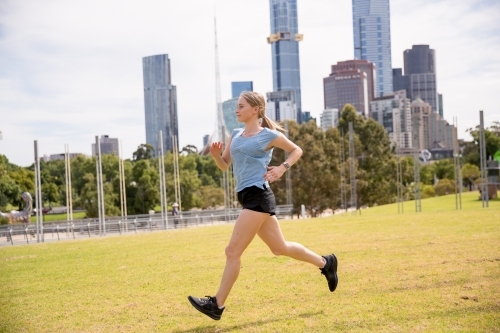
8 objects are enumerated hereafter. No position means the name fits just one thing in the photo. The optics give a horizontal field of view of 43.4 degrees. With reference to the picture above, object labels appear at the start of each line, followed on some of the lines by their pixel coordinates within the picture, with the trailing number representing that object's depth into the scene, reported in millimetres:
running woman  5625
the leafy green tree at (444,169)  87062
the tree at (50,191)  74125
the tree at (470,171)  64500
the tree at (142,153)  92906
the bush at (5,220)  42881
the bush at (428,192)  76812
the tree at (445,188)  72438
